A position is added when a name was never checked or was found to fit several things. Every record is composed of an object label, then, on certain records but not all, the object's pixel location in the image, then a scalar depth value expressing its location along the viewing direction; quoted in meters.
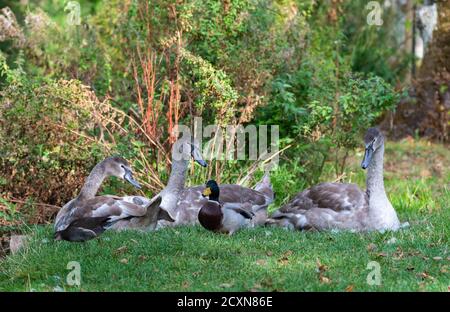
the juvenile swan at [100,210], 16.67
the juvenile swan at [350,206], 17.74
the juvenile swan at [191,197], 18.48
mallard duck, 16.95
